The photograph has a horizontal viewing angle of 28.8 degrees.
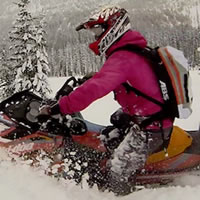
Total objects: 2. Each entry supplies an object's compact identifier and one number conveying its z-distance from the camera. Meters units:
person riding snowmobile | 3.84
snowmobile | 4.30
